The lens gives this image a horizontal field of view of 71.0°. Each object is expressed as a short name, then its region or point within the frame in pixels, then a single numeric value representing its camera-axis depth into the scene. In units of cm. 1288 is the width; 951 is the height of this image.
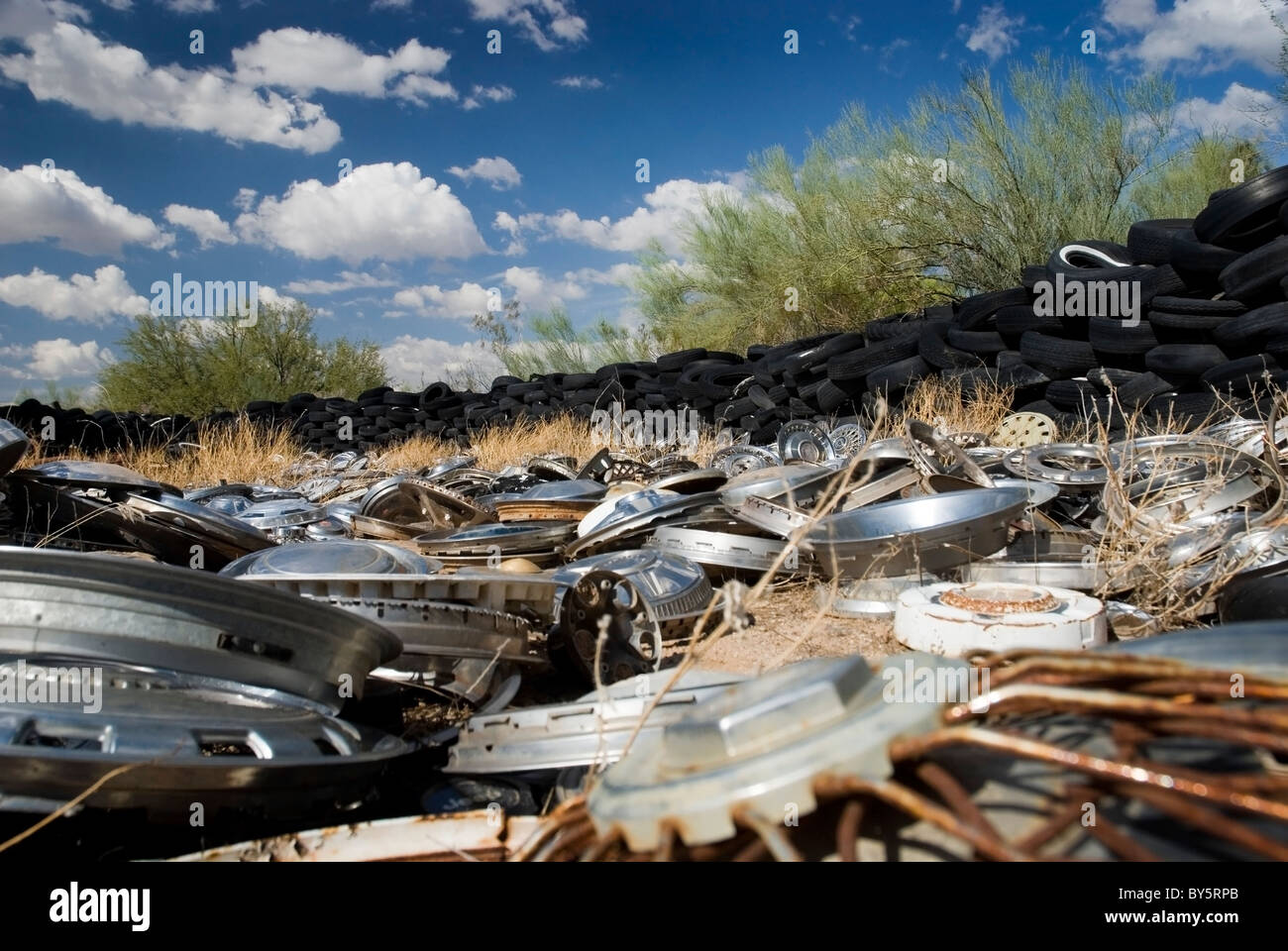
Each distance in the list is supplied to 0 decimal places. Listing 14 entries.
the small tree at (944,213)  1325
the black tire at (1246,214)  657
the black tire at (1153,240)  738
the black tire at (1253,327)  641
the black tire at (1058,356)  785
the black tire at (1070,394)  775
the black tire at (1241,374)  648
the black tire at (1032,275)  833
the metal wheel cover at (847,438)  792
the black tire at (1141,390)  719
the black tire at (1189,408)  669
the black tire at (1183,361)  691
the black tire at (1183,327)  697
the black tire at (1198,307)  685
